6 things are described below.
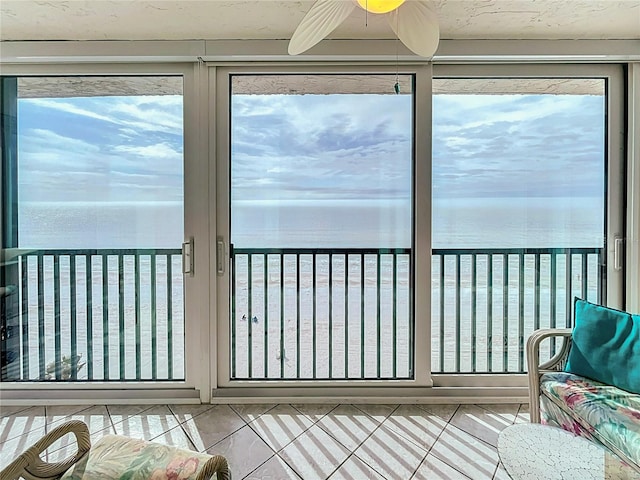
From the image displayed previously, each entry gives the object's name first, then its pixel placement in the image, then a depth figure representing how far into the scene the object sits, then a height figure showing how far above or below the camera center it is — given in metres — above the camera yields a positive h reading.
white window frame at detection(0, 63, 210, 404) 2.39 -0.36
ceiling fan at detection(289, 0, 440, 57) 1.31 +0.82
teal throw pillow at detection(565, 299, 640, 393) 1.77 -0.55
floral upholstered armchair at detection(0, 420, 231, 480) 1.22 -0.80
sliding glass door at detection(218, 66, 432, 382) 2.46 +0.18
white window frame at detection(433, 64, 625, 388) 2.42 +0.67
